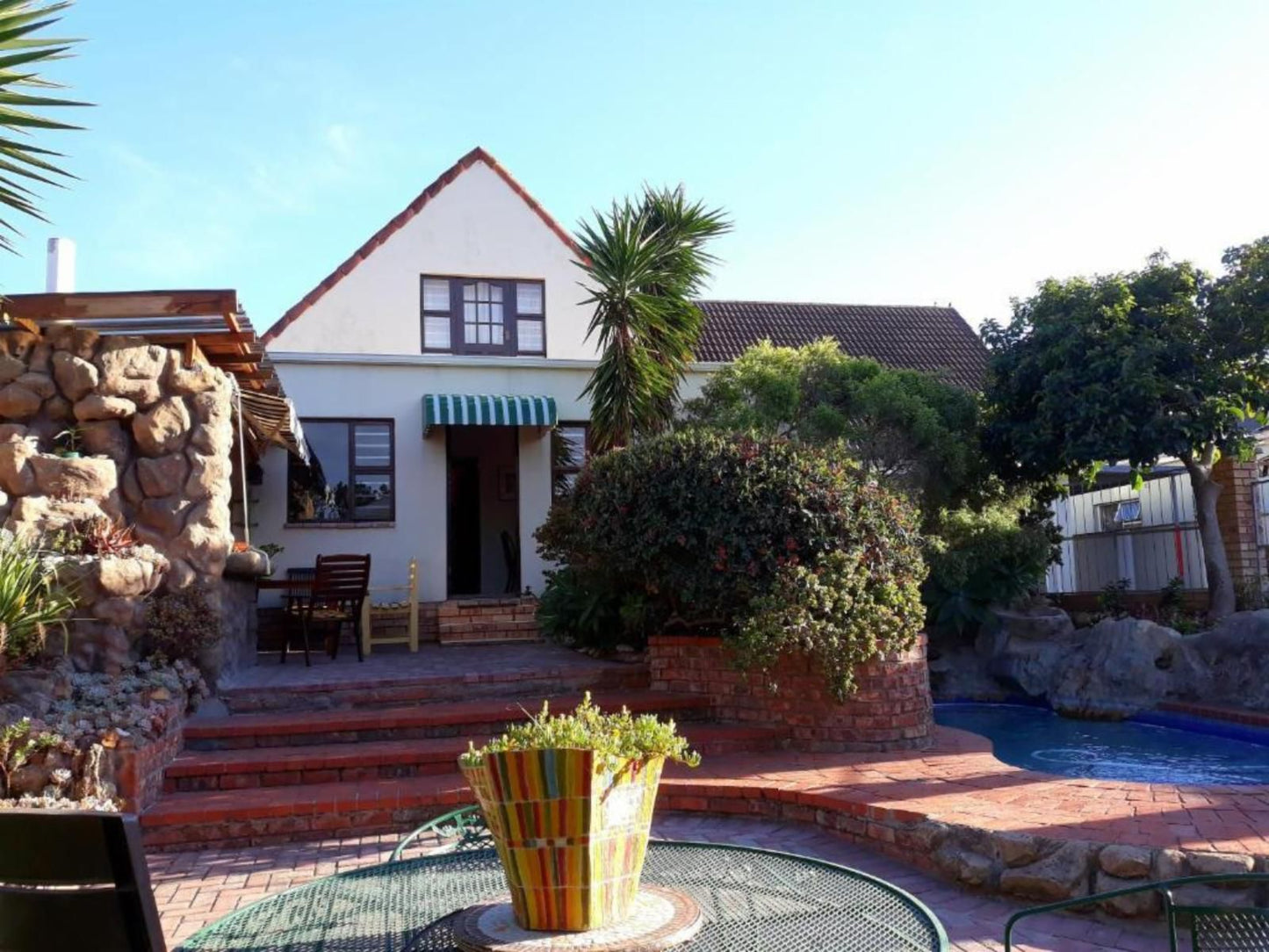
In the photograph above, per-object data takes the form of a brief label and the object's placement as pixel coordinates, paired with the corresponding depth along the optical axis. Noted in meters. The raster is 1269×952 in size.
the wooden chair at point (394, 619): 11.48
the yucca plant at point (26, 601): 6.83
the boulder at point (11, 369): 9.06
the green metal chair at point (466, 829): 4.05
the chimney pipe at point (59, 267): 11.77
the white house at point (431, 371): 15.11
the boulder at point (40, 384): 9.02
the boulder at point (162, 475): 9.18
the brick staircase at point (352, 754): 6.56
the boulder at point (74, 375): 8.99
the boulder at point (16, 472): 8.56
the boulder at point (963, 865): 5.21
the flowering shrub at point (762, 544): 7.96
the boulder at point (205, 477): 9.30
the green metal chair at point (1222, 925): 2.40
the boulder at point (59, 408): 9.13
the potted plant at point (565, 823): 2.72
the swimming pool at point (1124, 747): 8.52
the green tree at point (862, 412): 12.57
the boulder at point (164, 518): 9.16
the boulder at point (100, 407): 8.98
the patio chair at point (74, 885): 1.93
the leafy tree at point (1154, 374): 12.49
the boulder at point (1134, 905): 4.68
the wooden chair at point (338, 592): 10.59
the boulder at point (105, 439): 9.09
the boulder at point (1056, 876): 4.95
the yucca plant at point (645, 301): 12.55
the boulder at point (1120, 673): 11.52
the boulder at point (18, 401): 8.94
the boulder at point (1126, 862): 4.80
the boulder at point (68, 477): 8.67
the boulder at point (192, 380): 9.40
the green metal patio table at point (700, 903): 2.62
